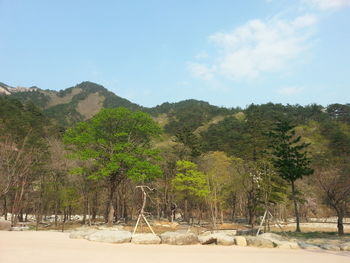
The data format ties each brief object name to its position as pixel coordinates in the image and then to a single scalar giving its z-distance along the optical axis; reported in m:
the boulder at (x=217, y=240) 14.92
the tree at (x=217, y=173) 35.91
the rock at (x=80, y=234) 15.53
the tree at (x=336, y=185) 22.97
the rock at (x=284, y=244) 14.62
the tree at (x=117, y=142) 26.03
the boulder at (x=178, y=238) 14.34
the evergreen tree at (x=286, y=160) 28.08
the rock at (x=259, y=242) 14.69
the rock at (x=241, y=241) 14.88
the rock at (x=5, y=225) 18.41
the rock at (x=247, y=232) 23.36
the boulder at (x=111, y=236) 14.05
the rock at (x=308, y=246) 14.79
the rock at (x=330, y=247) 14.54
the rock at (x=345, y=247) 14.44
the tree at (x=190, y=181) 33.06
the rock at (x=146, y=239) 14.14
